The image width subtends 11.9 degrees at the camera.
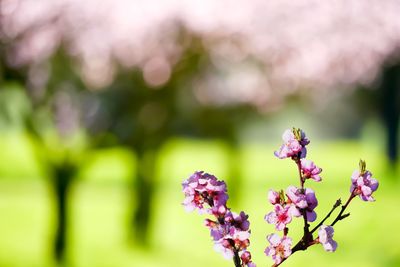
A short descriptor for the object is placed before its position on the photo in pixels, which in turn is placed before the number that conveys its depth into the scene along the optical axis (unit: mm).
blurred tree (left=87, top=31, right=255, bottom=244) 7032
